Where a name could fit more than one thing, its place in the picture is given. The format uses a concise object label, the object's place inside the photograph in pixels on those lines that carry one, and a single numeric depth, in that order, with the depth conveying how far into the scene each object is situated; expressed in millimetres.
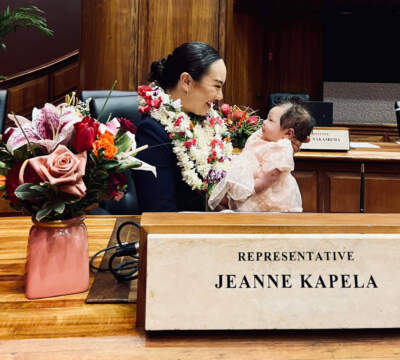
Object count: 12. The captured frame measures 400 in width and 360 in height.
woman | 1603
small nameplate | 3096
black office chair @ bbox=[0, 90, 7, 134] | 2389
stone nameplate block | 603
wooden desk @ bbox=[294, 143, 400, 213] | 2955
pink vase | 742
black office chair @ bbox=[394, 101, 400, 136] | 3754
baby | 1646
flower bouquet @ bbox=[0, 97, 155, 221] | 711
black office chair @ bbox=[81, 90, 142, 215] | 1973
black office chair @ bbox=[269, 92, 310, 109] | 4481
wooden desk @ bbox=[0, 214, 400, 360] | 576
